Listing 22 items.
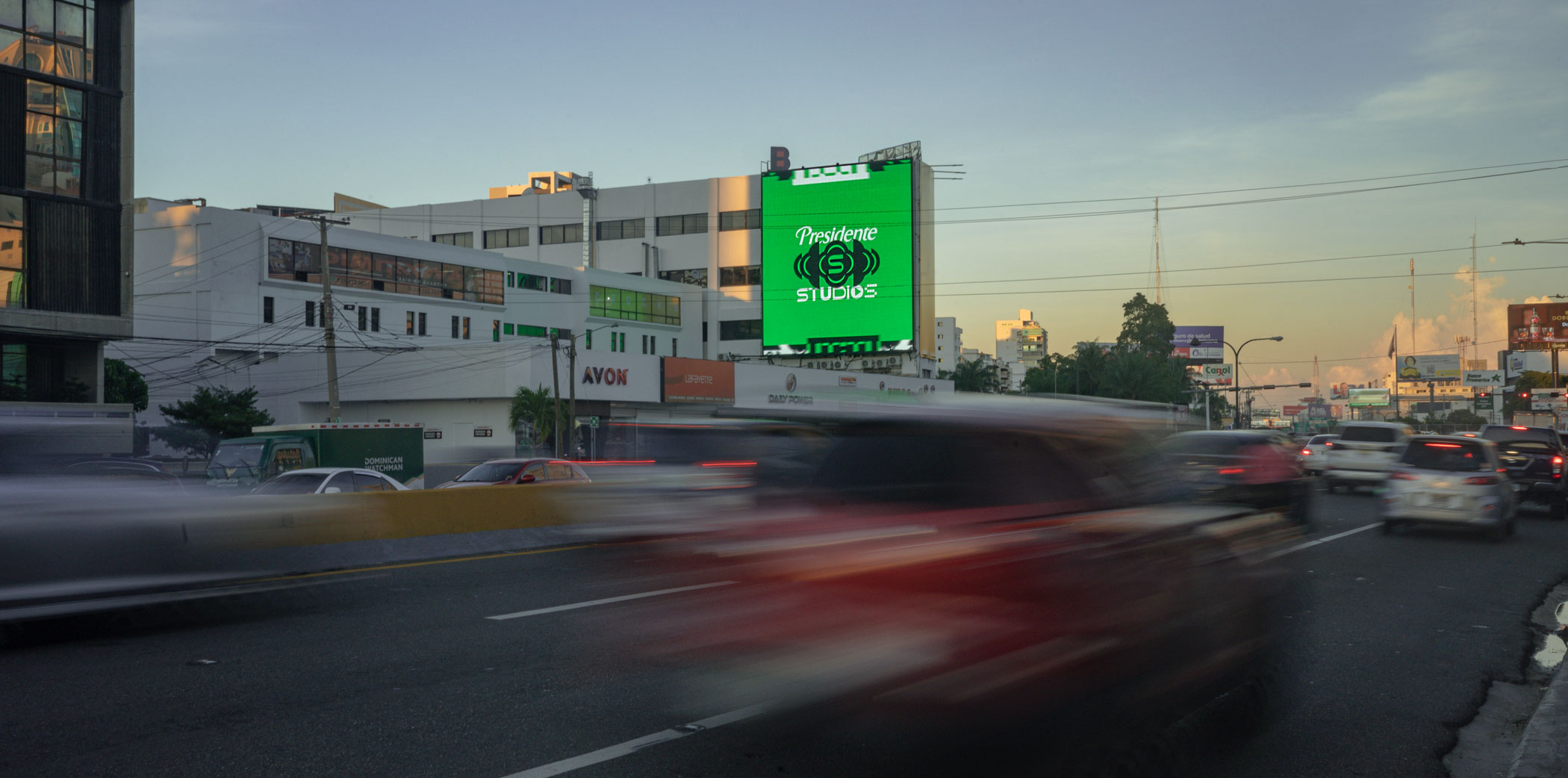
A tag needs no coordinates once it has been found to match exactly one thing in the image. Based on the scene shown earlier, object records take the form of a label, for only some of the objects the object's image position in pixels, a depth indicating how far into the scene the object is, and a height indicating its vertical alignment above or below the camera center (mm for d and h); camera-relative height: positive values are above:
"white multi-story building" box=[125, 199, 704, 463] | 55344 +2728
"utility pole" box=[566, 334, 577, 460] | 46312 -604
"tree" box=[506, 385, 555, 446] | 53469 -726
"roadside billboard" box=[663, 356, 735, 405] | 60688 +969
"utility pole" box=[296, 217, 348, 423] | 33250 +2068
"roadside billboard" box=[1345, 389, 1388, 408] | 154000 +221
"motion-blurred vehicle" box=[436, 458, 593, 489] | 19250 -1422
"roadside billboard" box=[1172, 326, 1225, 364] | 119750 +6420
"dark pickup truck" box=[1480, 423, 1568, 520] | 20953 -1368
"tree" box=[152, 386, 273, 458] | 46812 -1178
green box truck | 23344 -1362
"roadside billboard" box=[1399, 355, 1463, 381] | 140125 +4385
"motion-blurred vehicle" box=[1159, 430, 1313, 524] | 13868 -985
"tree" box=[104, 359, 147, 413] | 48219 +490
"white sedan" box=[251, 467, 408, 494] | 15625 -1300
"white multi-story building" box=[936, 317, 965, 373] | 173250 +9582
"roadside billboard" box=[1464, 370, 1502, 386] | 129250 +2805
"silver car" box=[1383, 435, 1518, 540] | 16312 -1415
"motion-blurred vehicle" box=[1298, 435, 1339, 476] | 31203 -1690
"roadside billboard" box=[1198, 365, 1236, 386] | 100438 +2446
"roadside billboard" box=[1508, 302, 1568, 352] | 86875 +6194
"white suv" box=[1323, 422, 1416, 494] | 26016 -1320
